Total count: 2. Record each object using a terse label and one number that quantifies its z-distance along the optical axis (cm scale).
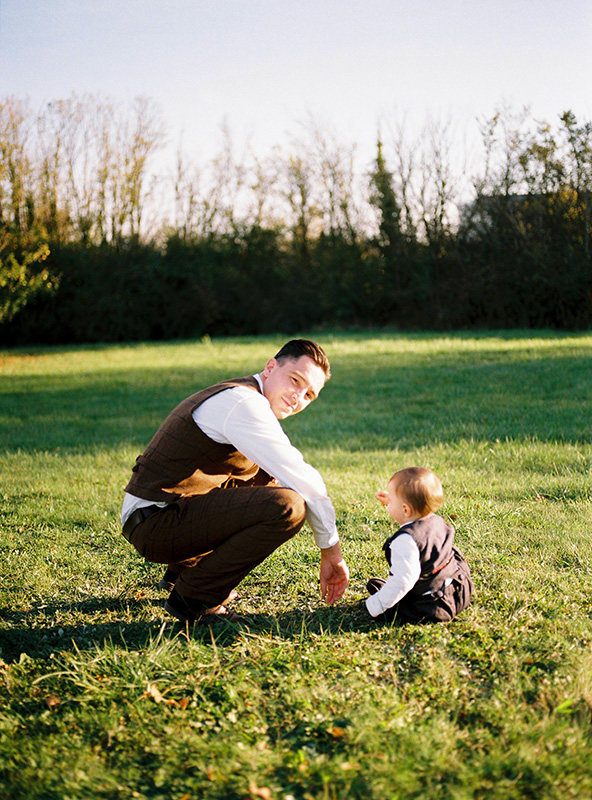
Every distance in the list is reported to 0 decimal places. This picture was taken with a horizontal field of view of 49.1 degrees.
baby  278
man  270
